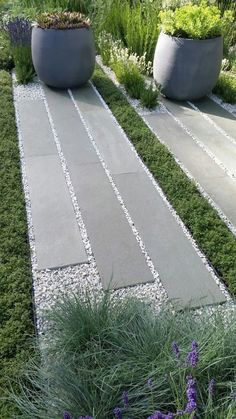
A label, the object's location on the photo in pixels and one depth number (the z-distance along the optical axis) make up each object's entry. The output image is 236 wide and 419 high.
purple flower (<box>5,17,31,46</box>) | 5.57
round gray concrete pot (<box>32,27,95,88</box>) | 5.02
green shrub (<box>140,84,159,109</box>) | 4.82
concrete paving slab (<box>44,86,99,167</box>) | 3.96
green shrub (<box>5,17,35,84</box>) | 5.43
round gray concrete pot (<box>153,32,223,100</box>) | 4.72
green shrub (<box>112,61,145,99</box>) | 5.03
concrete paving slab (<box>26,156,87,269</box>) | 2.83
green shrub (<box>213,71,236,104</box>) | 5.06
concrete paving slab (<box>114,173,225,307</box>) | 2.56
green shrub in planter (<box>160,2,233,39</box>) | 4.64
